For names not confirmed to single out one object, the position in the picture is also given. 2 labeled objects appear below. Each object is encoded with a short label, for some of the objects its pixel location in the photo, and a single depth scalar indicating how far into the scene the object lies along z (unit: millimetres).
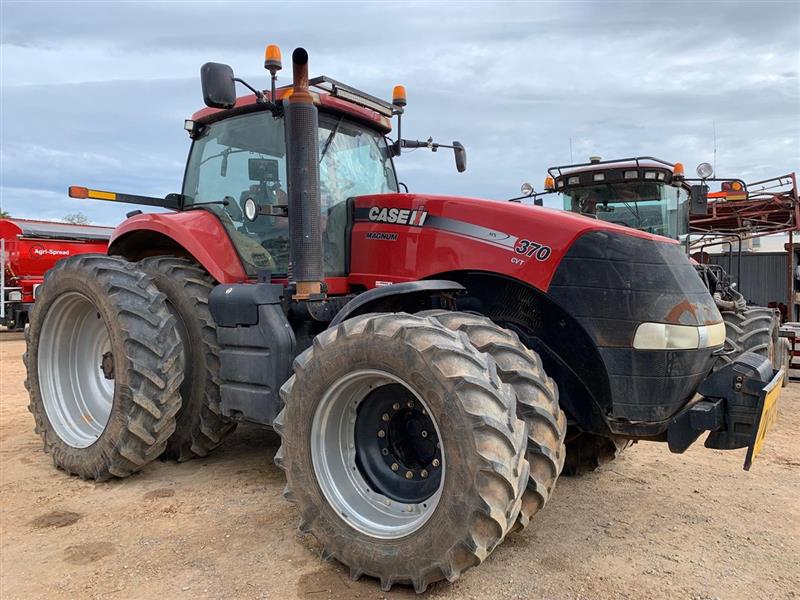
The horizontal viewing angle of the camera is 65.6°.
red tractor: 2707
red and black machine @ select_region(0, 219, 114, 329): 13305
